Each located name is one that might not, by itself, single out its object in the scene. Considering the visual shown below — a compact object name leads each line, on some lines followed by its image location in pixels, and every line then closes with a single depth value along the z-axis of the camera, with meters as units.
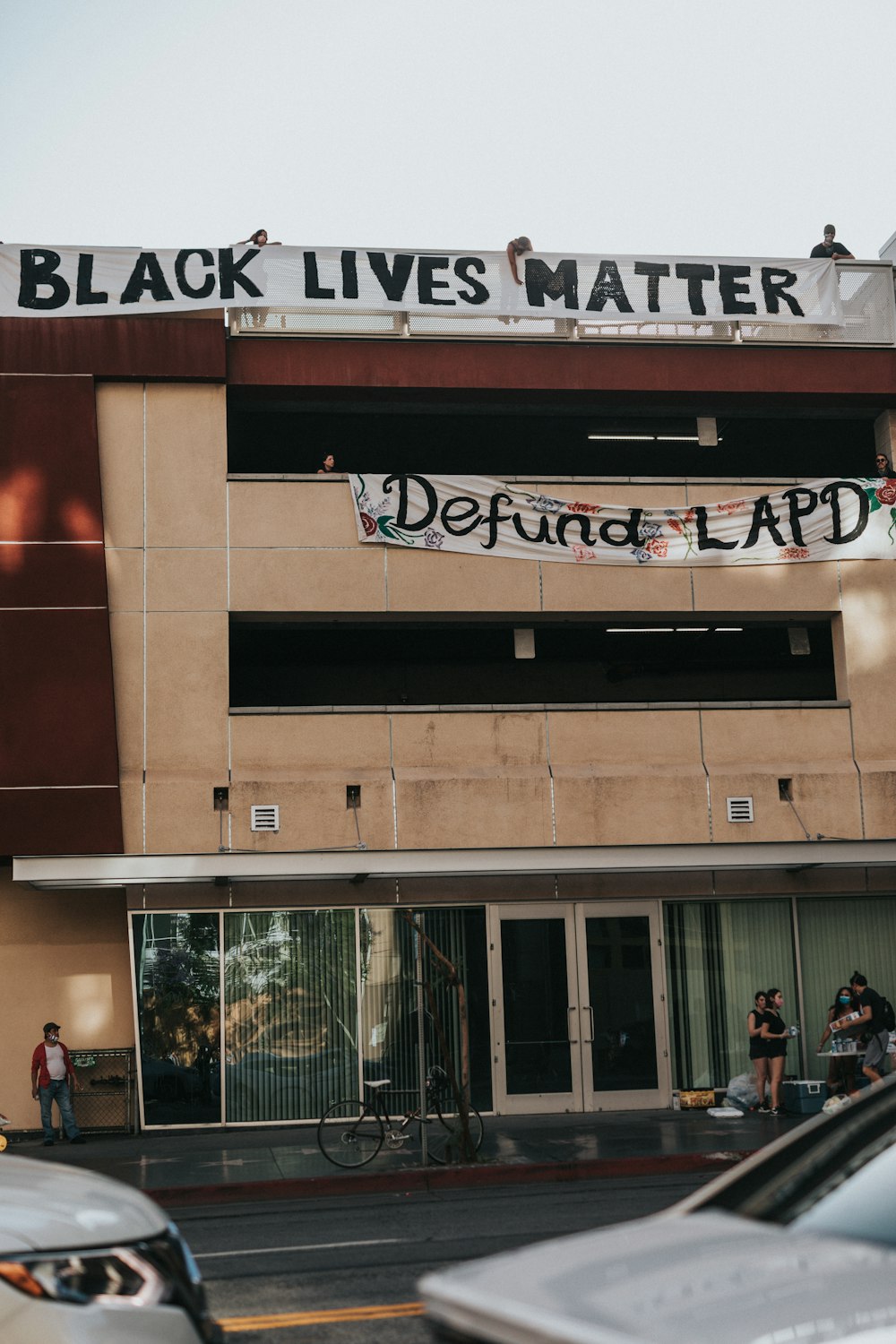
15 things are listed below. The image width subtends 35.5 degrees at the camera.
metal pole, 15.12
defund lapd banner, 21.44
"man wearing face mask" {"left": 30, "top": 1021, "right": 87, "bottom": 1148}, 19.17
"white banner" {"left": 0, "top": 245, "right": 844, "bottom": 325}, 21.04
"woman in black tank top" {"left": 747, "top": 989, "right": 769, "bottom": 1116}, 19.17
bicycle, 15.66
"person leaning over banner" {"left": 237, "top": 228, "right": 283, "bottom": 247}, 22.08
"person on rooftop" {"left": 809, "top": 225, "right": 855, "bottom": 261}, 23.59
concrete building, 20.05
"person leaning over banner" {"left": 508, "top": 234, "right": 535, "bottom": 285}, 21.70
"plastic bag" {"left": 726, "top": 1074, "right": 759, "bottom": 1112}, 19.92
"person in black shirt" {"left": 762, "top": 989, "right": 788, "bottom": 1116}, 19.03
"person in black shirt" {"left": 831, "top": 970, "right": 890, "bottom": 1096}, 18.47
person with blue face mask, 18.97
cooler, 19.12
